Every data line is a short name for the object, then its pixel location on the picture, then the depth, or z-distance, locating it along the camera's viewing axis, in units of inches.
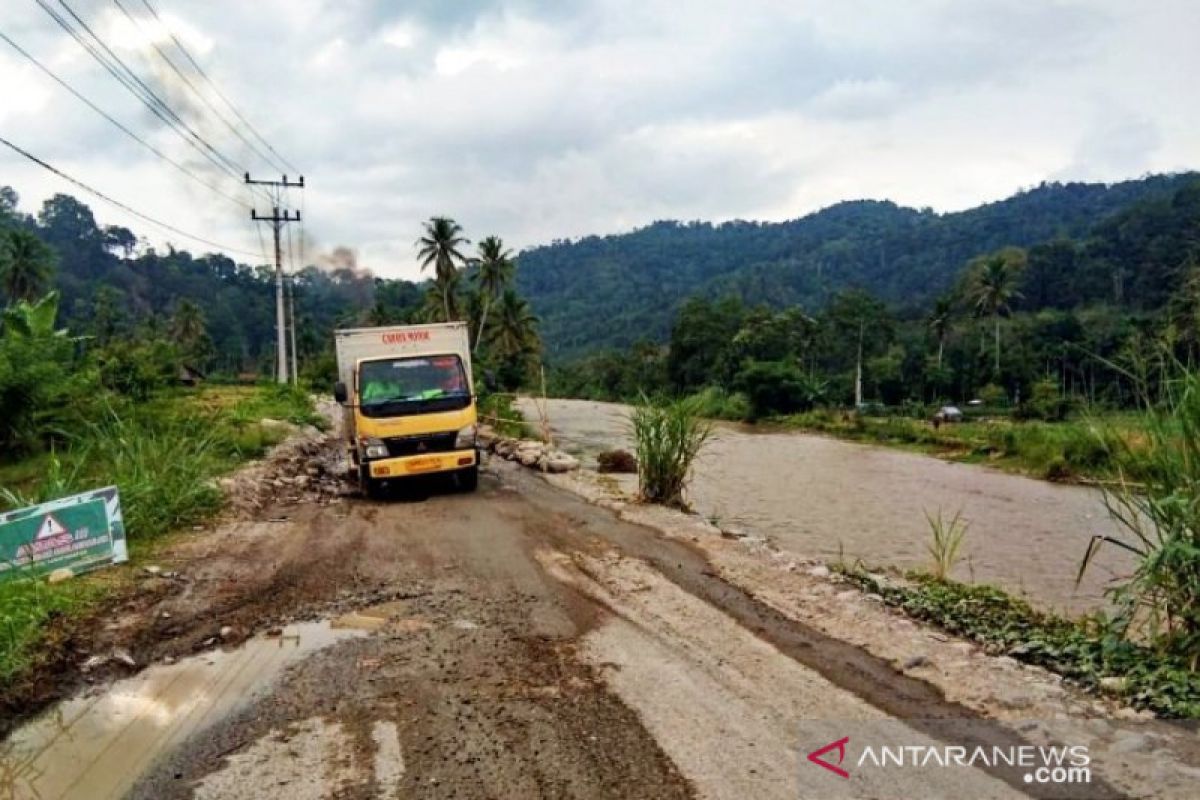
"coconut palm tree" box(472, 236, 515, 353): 2313.0
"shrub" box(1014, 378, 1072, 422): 1510.1
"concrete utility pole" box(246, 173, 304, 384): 1282.0
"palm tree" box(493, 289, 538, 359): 2460.6
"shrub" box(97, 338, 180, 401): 757.8
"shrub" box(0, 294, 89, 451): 532.4
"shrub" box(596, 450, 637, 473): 711.1
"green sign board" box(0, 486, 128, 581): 272.5
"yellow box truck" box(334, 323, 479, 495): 474.0
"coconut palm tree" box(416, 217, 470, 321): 2133.4
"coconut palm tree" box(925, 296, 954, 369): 2501.2
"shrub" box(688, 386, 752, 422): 2124.8
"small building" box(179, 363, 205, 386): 1701.5
